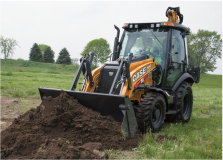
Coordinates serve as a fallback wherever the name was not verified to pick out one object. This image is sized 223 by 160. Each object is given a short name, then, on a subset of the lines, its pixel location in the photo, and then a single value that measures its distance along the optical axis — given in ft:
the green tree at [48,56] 182.60
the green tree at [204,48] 163.94
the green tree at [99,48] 145.01
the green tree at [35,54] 177.68
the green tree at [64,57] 178.21
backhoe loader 16.88
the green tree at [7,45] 149.18
